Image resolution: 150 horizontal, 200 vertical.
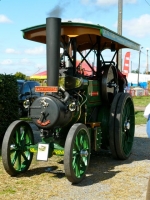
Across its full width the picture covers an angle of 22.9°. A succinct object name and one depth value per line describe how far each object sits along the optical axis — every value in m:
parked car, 12.49
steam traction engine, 4.95
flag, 23.94
